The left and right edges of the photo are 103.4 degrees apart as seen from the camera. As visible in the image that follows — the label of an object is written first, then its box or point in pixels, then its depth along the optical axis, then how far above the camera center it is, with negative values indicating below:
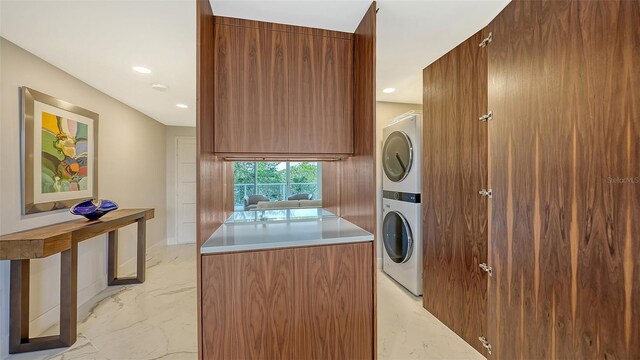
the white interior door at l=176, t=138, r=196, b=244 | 4.60 -0.16
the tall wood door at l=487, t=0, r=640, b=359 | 0.83 +0.00
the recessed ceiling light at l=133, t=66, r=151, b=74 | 2.18 +0.98
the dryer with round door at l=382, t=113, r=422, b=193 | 2.41 +0.27
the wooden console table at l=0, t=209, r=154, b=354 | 1.63 -0.66
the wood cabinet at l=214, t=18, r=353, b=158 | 1.60 +0.60
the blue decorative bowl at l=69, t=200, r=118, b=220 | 2.26 -0.26
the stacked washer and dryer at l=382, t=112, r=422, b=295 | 2.42 -0.21
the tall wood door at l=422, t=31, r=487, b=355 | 1.71 -0.07
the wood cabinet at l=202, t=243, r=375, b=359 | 1.24 -0.65
